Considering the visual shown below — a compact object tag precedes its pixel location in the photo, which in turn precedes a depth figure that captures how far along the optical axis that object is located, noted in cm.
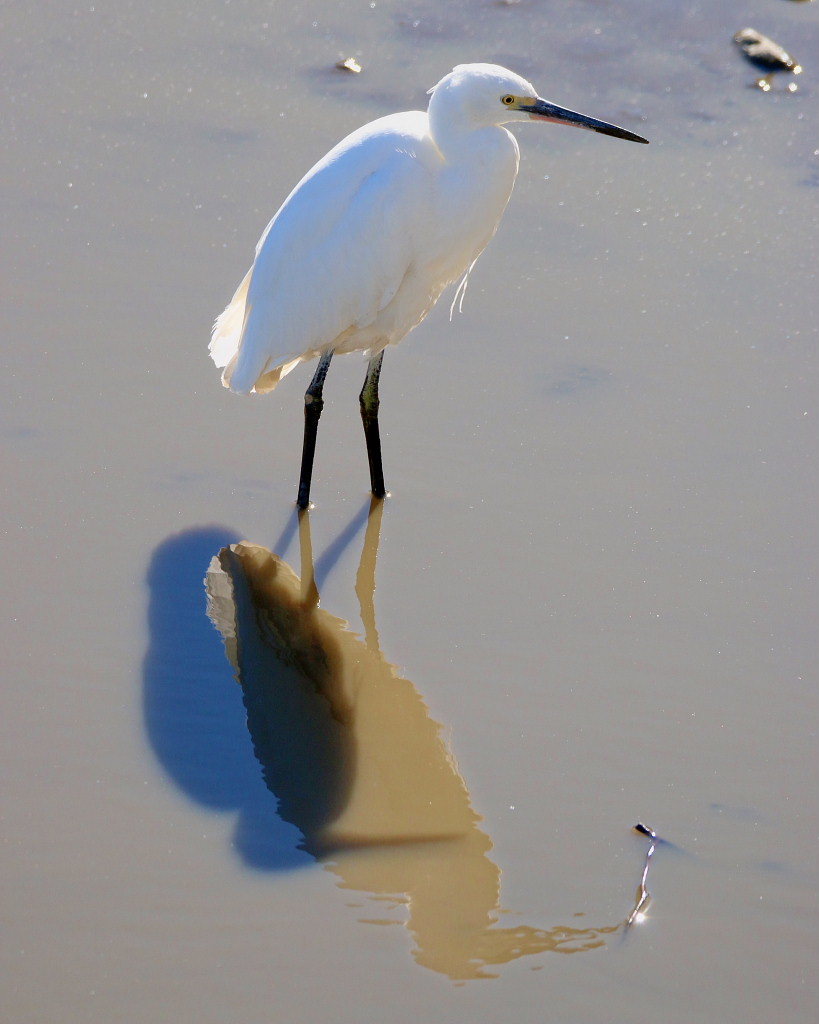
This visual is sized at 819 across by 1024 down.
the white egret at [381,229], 833
